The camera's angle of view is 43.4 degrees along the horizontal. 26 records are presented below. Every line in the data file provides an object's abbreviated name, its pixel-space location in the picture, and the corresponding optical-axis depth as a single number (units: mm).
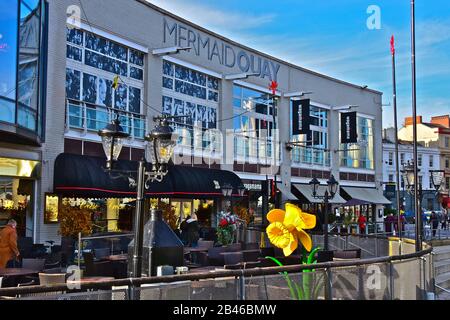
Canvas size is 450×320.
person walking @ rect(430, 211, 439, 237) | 33531
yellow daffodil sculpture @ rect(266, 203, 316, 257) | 8383
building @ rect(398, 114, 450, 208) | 74125
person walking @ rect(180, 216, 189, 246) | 21356
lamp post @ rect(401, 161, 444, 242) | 19028
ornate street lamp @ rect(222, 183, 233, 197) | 23078
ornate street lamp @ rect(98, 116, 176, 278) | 8219
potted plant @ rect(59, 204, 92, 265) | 18898
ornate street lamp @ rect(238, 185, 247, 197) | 26828
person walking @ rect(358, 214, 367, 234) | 30984
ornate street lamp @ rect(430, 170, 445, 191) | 19798
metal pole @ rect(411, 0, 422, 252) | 13992
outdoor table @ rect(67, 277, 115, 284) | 10449
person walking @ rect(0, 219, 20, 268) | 12367
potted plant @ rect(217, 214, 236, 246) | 20516
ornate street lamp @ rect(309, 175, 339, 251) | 16328
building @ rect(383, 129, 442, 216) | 65188
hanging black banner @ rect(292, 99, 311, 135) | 32594
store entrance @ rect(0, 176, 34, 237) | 17203
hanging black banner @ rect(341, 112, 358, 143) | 37531
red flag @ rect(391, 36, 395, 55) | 27320
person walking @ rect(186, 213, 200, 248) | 20944
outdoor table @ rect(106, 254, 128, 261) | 13294
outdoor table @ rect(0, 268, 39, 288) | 10905
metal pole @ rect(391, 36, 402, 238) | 29402
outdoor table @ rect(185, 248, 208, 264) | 15977
